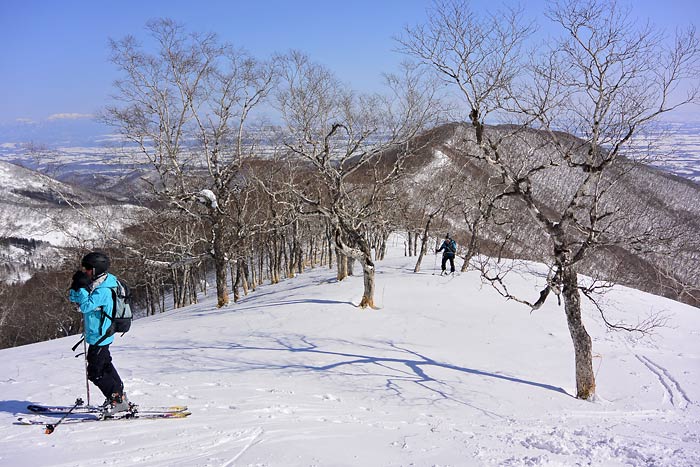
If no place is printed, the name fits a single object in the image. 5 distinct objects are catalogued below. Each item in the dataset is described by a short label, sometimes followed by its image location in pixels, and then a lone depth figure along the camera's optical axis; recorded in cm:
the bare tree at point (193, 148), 1501
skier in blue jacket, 526
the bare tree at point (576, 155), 782
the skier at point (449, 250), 1875
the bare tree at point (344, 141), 1387
